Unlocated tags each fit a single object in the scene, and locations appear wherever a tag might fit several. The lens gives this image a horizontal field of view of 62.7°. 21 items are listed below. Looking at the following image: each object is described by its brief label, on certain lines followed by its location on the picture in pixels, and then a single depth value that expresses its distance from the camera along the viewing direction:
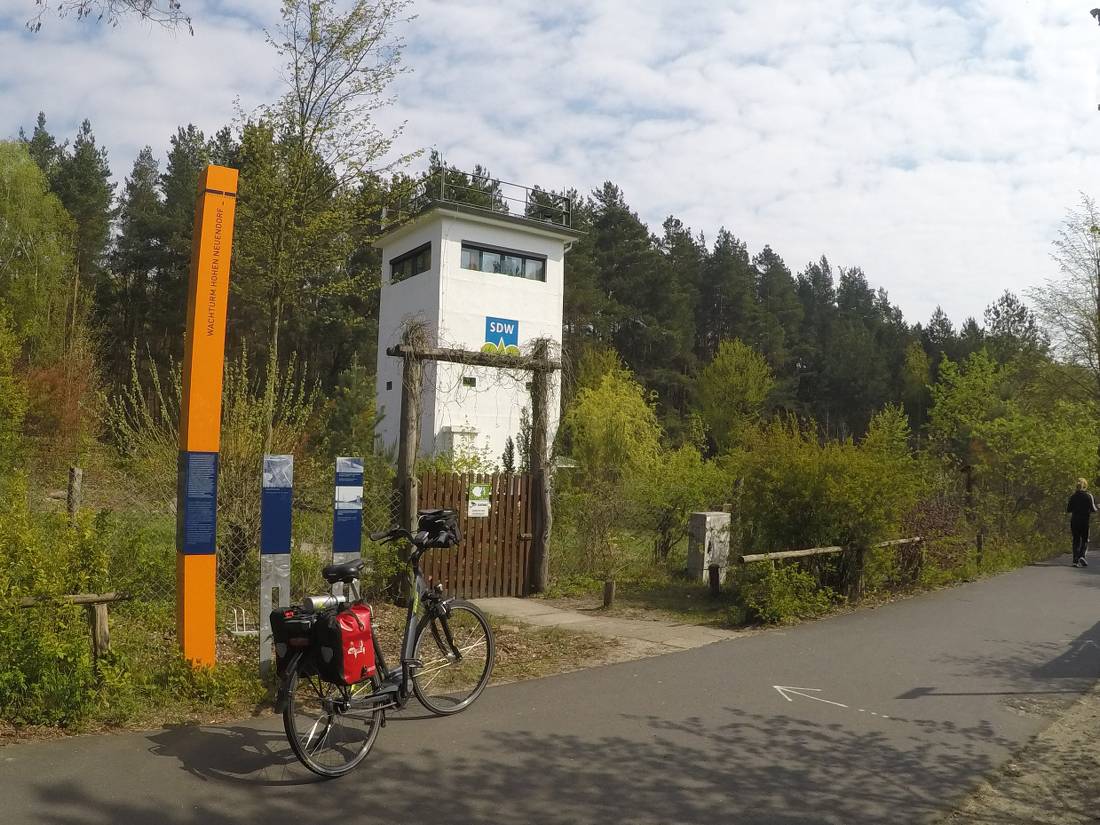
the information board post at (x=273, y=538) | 6.52
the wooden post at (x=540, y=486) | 12.00
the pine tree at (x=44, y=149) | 47.72
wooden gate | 10.89
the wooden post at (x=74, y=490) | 9.07
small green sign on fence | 11.19
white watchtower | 29.84
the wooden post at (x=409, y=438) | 10.25
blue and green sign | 31.95
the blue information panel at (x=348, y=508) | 7.56
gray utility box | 12.79
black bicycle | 5.10
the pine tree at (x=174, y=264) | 41.94
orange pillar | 6.36
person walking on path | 17.41
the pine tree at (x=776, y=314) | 68.50
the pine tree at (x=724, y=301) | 68.69
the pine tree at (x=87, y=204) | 43.59
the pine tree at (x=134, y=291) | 42.81
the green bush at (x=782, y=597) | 10.20
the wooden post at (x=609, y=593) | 11.16
